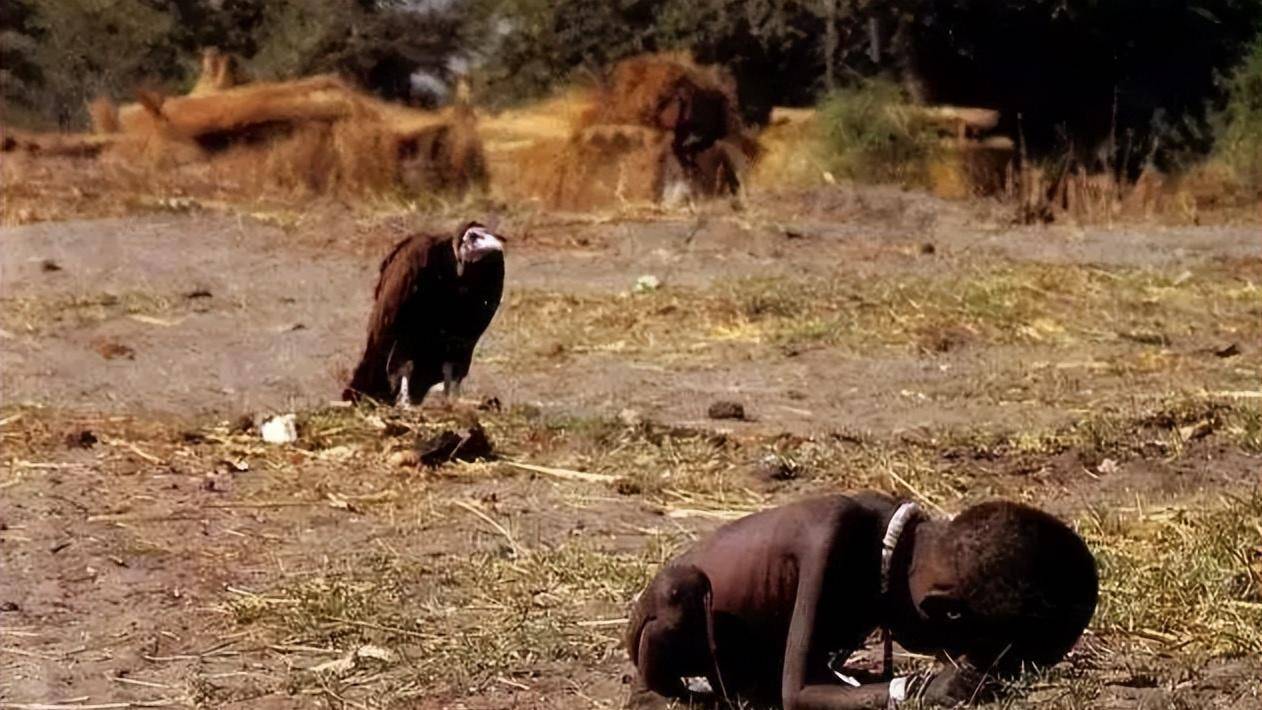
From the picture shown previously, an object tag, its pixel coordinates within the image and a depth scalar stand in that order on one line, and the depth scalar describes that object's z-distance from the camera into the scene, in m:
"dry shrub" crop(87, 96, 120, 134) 20.58
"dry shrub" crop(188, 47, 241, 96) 20.88
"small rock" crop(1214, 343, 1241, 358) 10.95
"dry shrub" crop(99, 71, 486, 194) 20.45
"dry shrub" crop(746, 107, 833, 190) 19.97
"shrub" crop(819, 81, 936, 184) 19.44
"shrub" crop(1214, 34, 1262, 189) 19.81
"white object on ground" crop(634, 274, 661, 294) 13.84
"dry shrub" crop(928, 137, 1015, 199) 20.17
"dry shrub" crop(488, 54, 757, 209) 19.86
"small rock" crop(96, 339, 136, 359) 11.22
